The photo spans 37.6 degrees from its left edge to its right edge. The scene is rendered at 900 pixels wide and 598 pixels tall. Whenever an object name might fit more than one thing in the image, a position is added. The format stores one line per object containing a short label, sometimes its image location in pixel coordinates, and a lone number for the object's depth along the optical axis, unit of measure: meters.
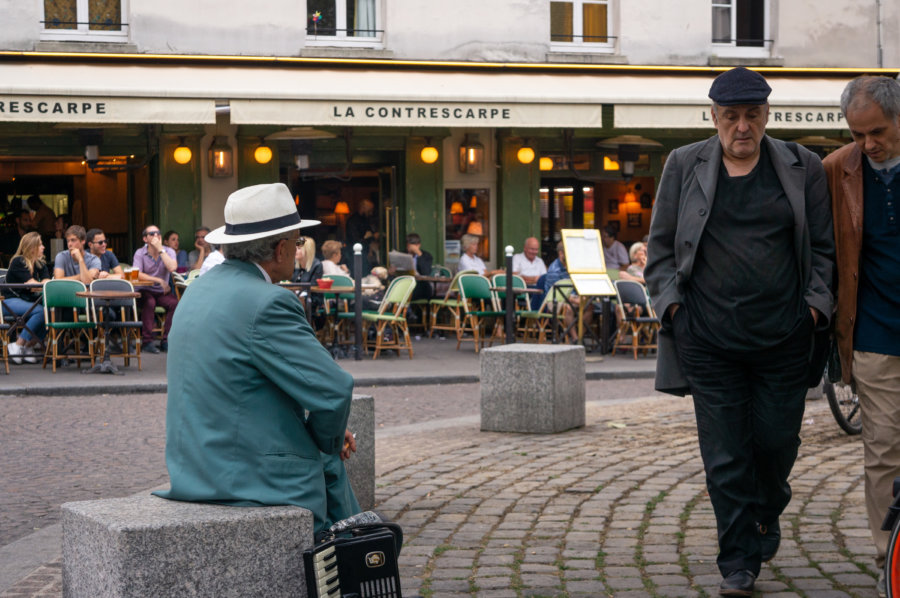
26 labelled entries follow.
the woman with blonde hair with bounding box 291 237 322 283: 15.47
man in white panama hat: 3.64
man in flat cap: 4.59
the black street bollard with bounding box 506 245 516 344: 15.33
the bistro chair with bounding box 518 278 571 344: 16.09
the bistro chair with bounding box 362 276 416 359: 15.28
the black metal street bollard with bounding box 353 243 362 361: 14.59
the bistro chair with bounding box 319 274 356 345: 15.67
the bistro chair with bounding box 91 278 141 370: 13.59
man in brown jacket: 4.54
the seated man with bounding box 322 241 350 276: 16.46
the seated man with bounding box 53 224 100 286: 14.59
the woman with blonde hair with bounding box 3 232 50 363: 14.60
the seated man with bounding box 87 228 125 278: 15.41
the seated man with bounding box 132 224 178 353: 15.59
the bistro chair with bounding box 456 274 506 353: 16.09
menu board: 15.53
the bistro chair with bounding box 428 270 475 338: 16.78
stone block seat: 3.41
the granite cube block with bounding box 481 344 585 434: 8.88
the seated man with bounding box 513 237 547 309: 18.36
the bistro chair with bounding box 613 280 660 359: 15.49
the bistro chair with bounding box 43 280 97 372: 13.66
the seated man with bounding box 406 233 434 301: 18.20
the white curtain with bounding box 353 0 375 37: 19.31
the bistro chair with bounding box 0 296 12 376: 13.61
